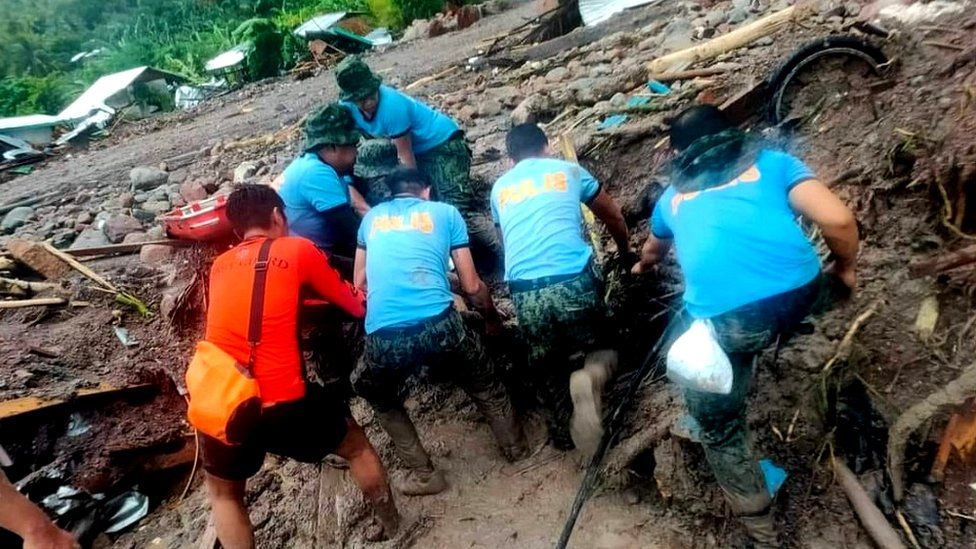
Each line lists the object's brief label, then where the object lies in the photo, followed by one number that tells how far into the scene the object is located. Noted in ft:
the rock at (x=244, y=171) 25.34
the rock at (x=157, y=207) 24.11
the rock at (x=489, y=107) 25.68
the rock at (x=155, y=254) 19.17
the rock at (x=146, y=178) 29.24
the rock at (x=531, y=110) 21.85
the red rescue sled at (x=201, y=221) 15.12
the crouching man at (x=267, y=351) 9.66
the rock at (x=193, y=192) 22.58
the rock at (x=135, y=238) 20.80
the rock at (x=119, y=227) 21.71
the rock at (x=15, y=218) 27.12
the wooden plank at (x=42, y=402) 13.70
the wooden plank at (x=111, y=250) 19.90
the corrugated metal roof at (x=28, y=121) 49.93
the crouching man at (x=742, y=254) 8.10
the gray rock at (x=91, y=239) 21.40
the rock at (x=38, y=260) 19.01
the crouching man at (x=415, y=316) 10.87
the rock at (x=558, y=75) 27.25
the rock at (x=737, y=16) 23.85
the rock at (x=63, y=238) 22.89
